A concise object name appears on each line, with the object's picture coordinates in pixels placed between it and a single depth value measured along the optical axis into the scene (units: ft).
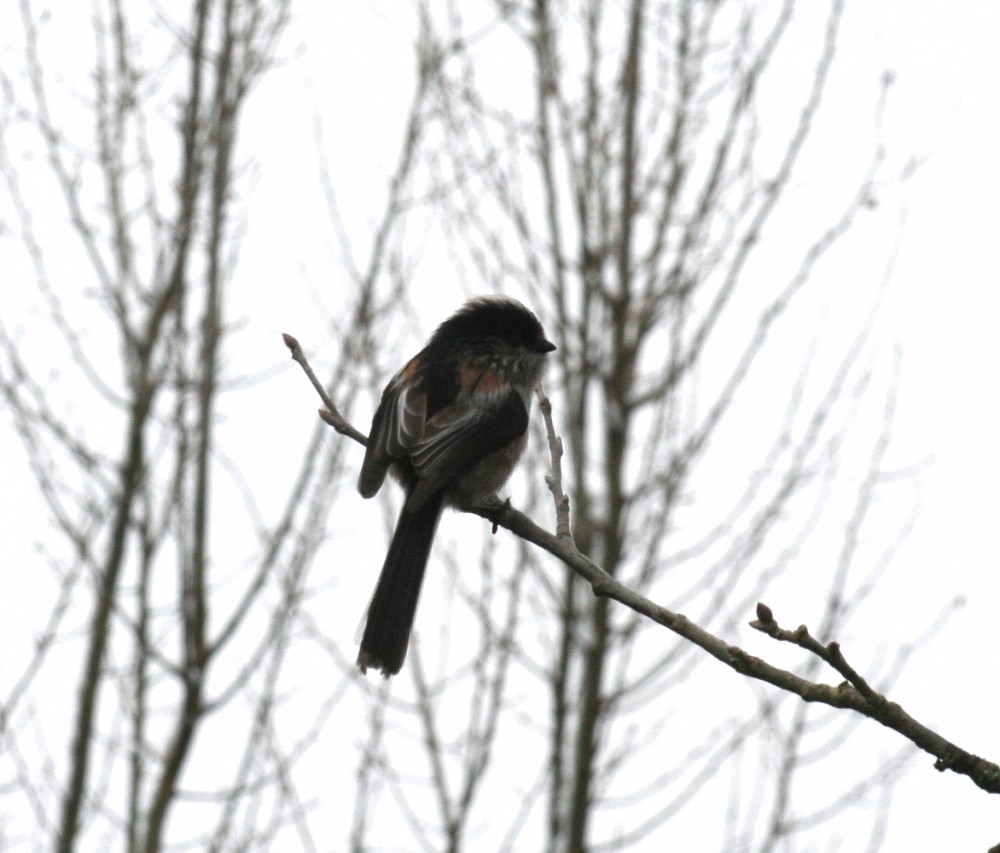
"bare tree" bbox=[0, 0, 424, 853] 48.47
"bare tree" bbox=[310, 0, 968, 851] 49.21
